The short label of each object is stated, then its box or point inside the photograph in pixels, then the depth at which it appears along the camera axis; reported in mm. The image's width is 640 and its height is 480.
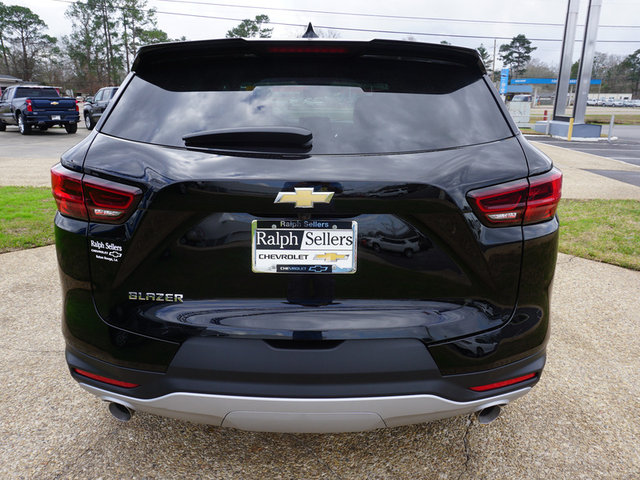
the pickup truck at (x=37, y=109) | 20656
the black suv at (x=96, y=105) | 22453
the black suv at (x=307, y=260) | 1666
